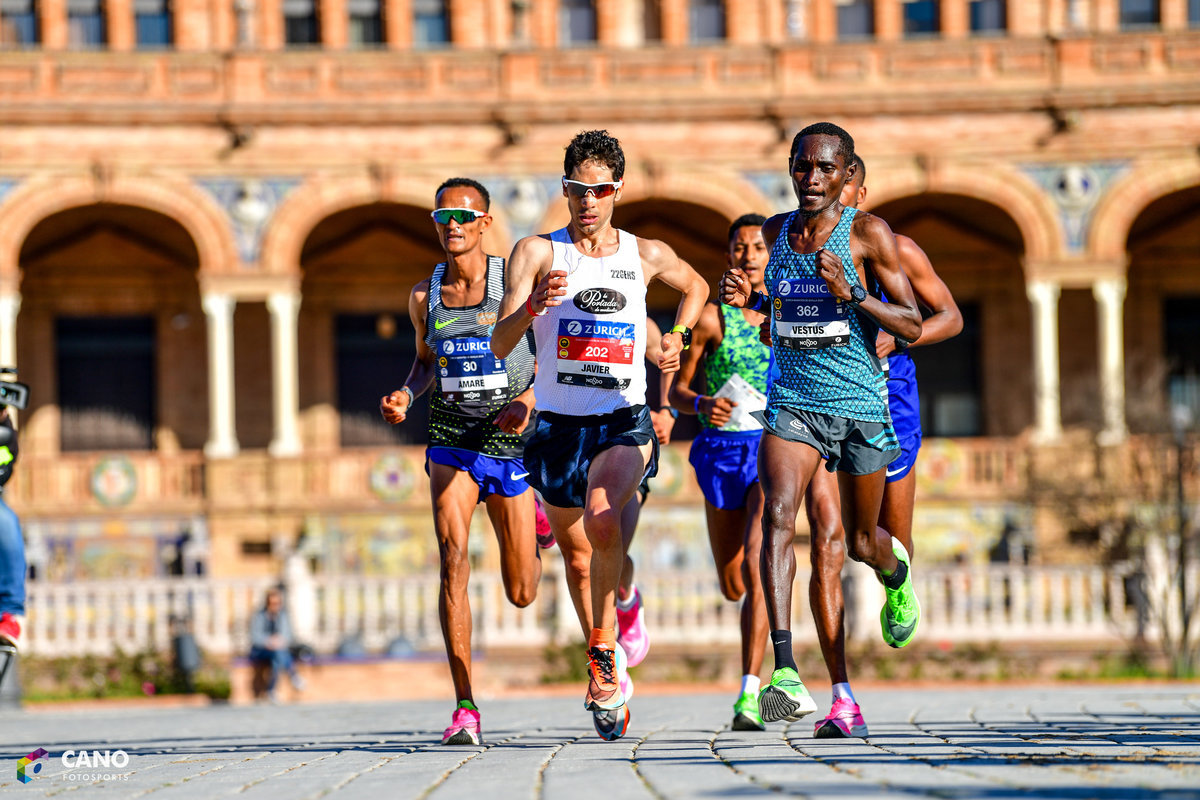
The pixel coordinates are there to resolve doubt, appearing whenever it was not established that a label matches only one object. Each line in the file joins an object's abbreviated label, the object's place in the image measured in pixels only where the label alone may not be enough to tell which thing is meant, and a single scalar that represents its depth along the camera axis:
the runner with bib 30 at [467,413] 15.98
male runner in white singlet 15.05
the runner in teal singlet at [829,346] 14.48
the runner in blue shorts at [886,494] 14.34
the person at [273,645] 34.72
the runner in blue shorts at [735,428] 17.62
